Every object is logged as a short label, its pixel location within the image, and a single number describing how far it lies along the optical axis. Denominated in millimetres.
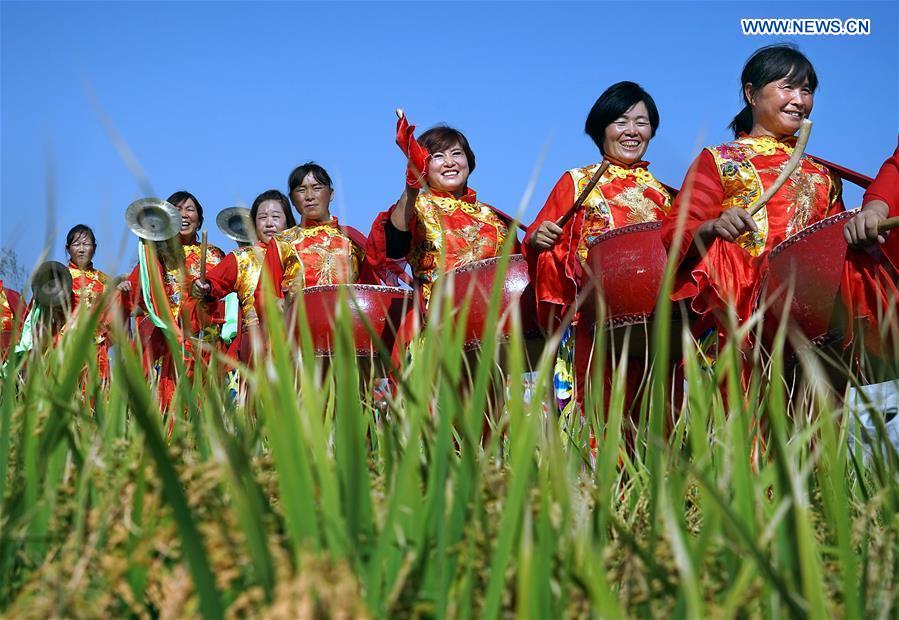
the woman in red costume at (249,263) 6863
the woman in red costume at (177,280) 6207
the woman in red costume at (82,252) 8516
